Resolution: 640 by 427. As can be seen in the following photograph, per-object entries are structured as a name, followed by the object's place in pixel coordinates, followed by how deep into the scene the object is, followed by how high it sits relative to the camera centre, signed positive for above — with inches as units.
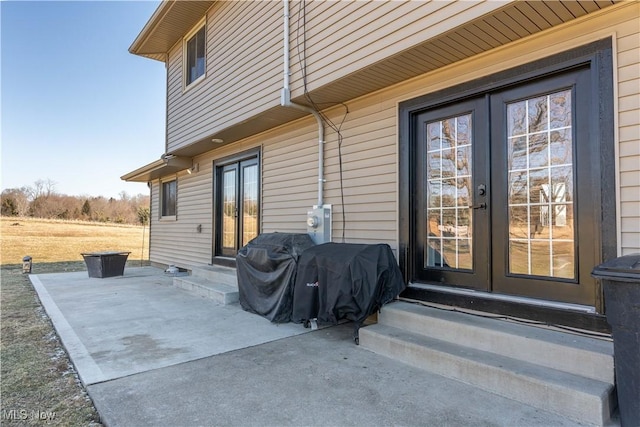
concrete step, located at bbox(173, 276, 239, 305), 200.1 -42.6
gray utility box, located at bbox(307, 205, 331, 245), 180.9 -0.8
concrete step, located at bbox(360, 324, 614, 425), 76.6 -40.0
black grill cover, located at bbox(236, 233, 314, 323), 161.0 -25.6
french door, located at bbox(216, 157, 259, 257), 254.1 +12.7
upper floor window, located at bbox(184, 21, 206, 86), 283.3 +142.5
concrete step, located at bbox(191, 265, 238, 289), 225.0 -36.9
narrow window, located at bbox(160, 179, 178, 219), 369.4 +25.8
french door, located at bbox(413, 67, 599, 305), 103.8 +10.3
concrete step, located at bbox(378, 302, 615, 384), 85.0 -33.8
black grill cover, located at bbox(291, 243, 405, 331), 126.1 -23.3
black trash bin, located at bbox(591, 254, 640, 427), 69.1 -21.2
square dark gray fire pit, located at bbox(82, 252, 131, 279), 302.4 -37.1
